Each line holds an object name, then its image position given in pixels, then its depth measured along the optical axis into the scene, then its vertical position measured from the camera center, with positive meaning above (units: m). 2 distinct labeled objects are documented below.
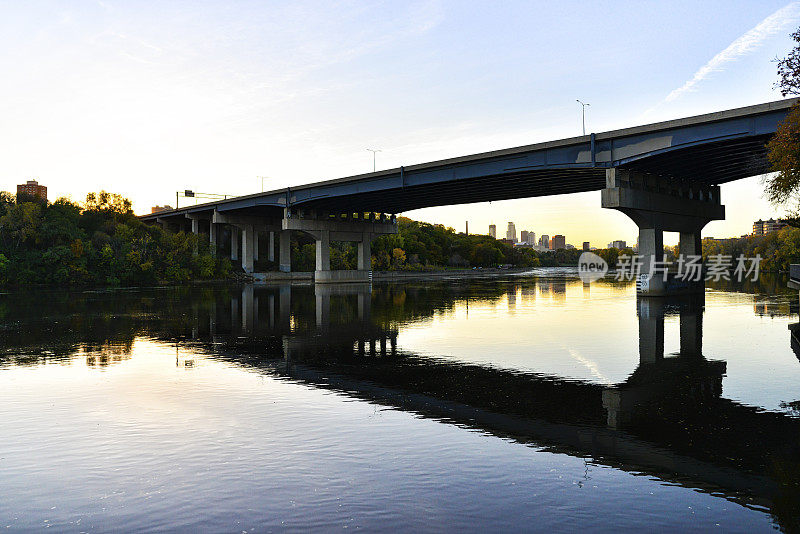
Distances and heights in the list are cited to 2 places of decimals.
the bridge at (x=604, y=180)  44.72 +9.20
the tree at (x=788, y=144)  25.47 +5.22
